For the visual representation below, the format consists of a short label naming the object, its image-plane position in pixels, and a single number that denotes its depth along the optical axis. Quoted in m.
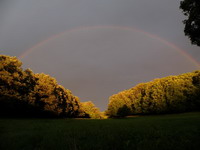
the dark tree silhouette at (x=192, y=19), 13.79
